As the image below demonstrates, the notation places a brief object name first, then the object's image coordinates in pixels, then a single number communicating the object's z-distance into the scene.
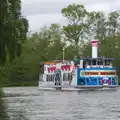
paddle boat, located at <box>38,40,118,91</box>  70.12
